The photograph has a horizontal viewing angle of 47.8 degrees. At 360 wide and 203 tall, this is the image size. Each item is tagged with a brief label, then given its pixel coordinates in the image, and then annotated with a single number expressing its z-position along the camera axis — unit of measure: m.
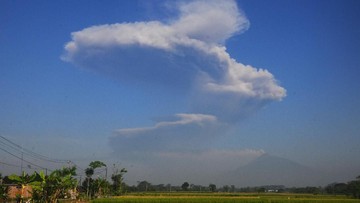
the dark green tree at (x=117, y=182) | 72.06
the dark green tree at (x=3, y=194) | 36.03
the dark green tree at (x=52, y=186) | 32.75
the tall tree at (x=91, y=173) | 61.73
